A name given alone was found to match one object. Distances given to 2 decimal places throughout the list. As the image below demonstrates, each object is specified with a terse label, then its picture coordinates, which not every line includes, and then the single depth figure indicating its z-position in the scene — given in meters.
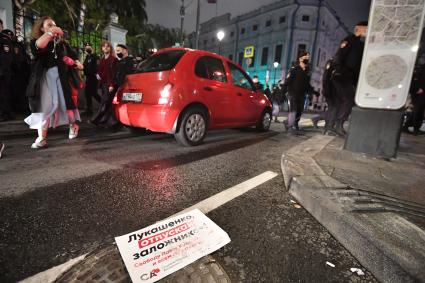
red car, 3.92
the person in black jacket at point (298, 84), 6.29
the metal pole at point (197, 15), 12.98
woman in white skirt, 3.50
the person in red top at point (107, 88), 5.27
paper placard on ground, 1.39
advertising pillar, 3.47
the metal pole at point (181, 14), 15.75
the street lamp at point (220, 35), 15.03
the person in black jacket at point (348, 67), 4.79
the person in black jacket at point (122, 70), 4.96
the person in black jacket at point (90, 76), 6.69
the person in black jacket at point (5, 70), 5.33
